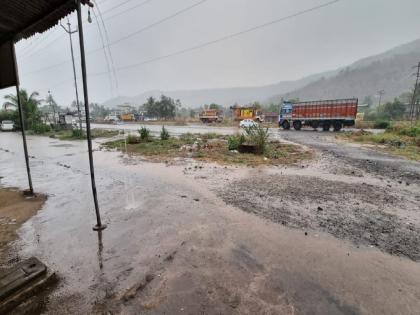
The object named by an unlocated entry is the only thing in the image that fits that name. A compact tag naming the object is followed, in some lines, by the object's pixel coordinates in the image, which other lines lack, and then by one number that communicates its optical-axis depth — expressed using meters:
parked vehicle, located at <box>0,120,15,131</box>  29.94
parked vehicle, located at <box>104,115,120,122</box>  54.81
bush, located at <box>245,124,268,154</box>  10.36
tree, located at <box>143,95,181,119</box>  57.59
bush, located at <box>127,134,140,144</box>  14.89
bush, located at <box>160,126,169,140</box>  15.66
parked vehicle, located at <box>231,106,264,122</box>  37.78
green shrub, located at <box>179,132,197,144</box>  14.85
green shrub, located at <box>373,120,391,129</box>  27.20
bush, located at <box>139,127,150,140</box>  15.38
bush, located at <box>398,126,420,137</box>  15.91
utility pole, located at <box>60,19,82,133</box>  17.92
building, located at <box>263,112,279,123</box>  46.46
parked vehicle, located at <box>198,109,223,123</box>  42.78
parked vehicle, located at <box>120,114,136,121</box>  55.35
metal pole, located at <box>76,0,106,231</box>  3.13
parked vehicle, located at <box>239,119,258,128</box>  29.43
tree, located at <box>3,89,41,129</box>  26.80
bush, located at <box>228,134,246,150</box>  11.10
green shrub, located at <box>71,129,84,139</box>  20.44
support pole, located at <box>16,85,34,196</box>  4.83
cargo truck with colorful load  21.66
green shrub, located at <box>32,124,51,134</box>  26.22
